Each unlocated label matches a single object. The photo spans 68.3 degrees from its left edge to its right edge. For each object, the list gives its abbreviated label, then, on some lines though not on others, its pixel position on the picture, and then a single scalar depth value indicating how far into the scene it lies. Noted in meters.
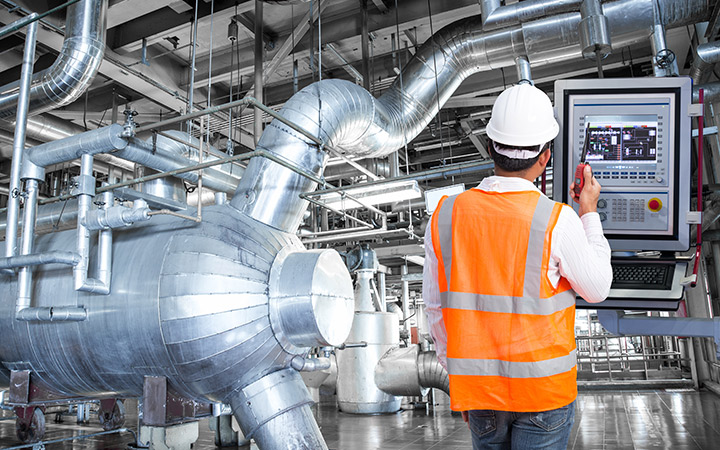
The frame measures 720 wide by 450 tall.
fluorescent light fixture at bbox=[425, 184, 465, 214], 6.29
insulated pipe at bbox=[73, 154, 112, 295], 4.29
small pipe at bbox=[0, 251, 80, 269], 4.25
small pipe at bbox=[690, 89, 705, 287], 2.60
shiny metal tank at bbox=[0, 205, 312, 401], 4.10
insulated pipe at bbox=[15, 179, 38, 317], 4.61
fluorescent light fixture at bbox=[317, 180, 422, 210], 6.30
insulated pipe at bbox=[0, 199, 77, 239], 7.21
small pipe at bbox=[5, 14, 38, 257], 4.78
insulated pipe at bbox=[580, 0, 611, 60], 4.16
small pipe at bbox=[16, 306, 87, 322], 4.33
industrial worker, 1.68
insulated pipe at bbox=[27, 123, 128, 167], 4.48
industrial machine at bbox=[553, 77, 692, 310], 2.67
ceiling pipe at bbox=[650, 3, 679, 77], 3.78
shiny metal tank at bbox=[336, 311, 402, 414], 10.84
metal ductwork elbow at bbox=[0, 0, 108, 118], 5.46
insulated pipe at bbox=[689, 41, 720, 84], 4.73
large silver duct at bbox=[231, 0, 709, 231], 4.80
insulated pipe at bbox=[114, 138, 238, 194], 4.74
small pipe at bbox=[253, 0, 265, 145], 6.12
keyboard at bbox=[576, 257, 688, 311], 2.64
